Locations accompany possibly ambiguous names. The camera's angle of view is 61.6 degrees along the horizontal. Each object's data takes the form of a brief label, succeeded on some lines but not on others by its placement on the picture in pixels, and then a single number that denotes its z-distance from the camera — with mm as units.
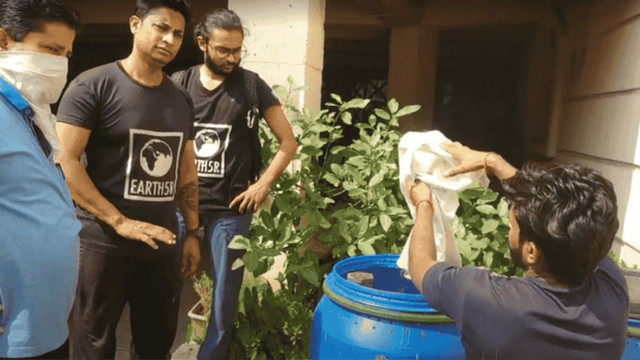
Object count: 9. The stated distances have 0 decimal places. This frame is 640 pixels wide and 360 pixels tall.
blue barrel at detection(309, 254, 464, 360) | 1818
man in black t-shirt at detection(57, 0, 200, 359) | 2086
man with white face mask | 1455
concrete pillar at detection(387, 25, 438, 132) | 5797
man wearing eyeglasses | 2605
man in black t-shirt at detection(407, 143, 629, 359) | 1345
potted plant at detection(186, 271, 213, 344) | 3215
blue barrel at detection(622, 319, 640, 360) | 1902
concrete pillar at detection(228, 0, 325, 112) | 3311
